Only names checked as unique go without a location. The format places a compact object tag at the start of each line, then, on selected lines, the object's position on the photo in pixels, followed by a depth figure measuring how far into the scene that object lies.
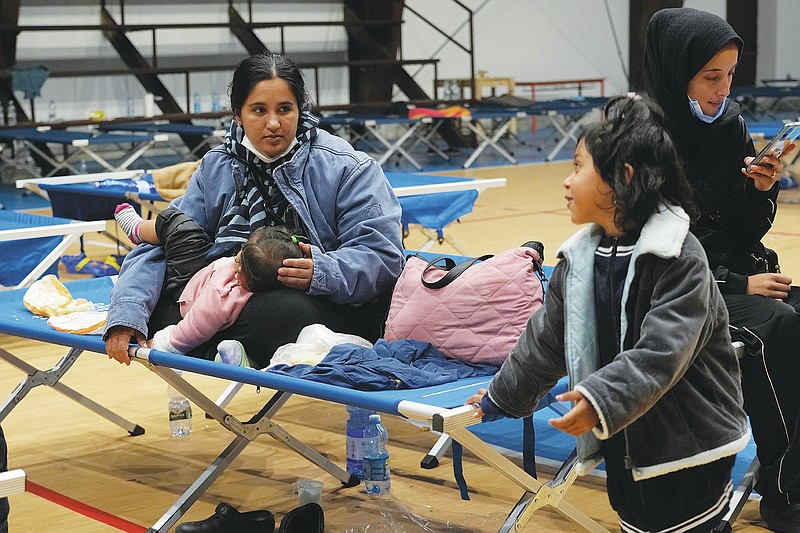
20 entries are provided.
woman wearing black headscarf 2.47
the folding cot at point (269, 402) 2.06
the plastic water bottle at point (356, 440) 2.99
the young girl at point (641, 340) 1.63
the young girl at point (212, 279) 2.64
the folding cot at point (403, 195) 5.07
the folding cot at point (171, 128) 9.62
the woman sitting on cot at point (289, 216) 2.69
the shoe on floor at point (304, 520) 2.53
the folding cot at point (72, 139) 8.63
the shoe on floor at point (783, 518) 2.50
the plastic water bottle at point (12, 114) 10.63
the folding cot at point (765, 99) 12.96
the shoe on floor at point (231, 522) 2.53
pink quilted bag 2.46
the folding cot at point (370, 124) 10.27
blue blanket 2.24
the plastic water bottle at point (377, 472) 2.85
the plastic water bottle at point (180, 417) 3.44
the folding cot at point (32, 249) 4.18
